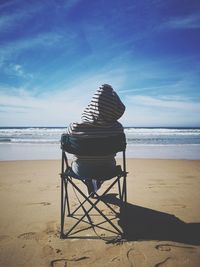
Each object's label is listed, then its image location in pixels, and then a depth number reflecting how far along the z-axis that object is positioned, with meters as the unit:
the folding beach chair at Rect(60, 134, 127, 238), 2.88
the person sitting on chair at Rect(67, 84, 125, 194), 2.85
